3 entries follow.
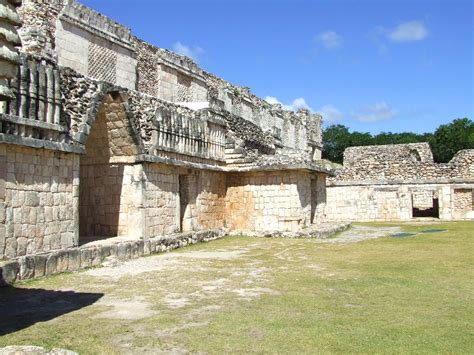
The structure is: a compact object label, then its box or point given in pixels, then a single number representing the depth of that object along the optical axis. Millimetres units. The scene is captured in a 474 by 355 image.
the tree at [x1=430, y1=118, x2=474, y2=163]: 45325
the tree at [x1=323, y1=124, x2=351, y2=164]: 56781
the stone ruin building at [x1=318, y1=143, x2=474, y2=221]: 23453
